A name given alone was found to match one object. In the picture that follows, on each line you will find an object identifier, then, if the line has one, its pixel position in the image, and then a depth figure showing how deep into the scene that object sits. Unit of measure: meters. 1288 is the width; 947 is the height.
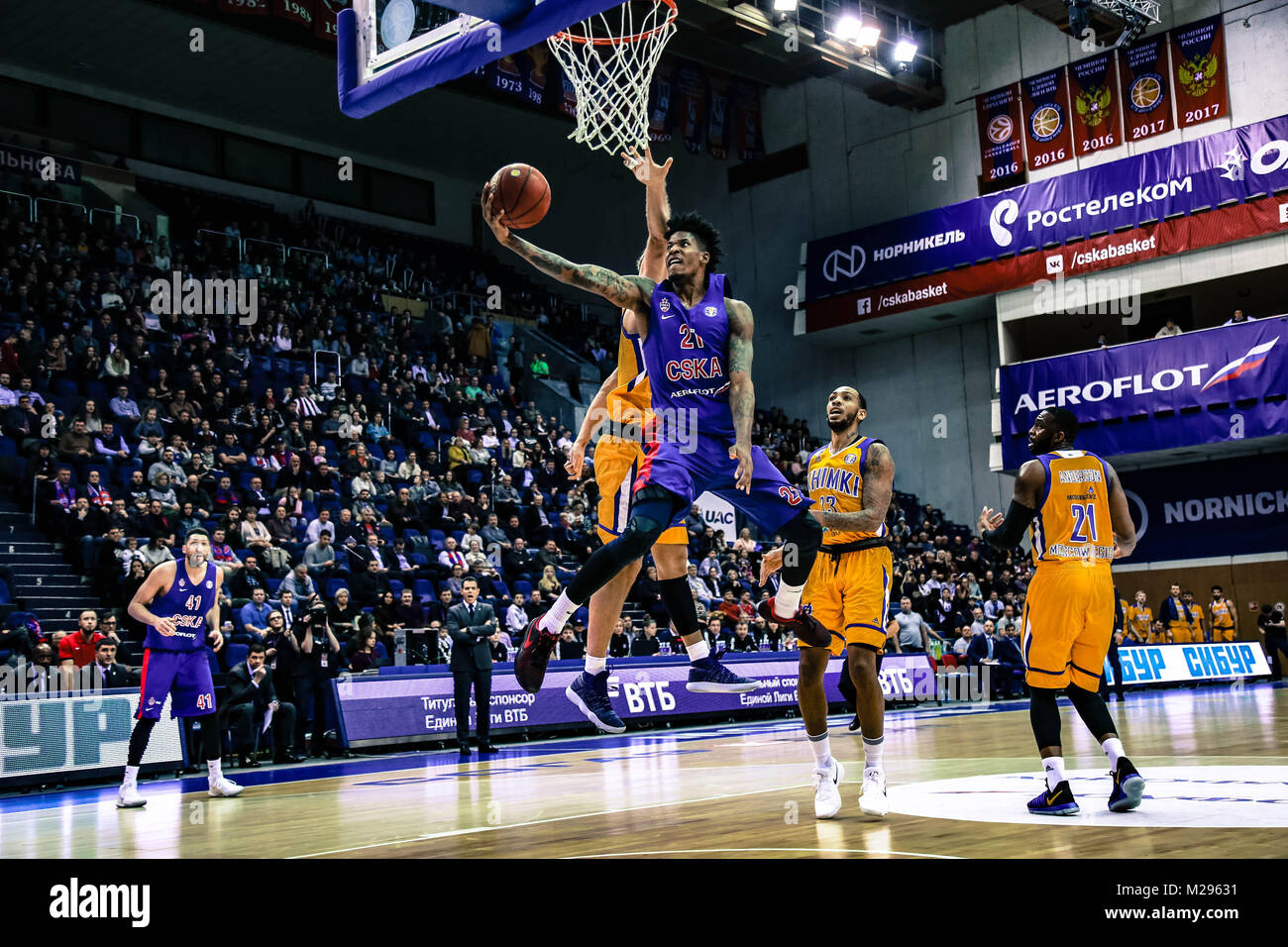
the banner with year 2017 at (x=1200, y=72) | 25.67
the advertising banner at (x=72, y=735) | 10.59
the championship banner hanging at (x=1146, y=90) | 26.39
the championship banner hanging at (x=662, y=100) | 25.59
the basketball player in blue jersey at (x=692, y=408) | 5.49
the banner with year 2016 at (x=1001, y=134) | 28.38
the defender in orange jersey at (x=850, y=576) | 6.41
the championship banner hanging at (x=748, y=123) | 30.25
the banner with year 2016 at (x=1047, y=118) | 27.62
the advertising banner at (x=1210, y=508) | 26.81
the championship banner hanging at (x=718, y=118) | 28.52
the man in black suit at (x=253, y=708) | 12.40
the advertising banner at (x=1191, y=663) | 23.78
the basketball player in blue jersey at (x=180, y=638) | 9.34
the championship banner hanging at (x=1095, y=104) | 27.03
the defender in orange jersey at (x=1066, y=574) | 6.21
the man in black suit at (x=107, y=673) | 11.85
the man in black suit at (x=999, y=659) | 20.55
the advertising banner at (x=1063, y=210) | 24.86
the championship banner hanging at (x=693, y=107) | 27.08
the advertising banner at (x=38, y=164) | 23.13
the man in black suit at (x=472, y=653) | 13.27
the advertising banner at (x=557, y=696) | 13.82
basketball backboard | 6.34
